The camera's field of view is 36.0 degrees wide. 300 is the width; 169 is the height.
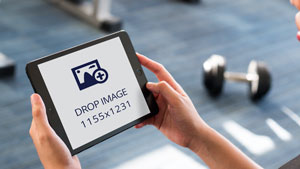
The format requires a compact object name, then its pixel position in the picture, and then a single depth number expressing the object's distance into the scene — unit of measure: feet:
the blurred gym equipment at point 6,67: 7.72
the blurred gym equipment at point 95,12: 9.60
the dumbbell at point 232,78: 7.74
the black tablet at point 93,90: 3.36
